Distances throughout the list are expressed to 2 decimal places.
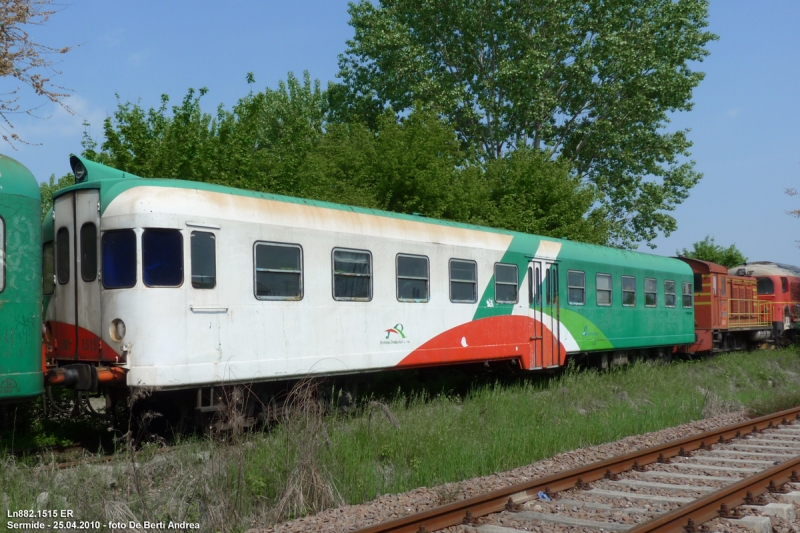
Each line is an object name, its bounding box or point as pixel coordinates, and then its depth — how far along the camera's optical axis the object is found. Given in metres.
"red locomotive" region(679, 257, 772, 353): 23.31
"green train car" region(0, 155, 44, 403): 8.12
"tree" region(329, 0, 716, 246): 31.03
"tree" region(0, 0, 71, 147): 10.38
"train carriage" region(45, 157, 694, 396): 9.07
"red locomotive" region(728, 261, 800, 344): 28.52
